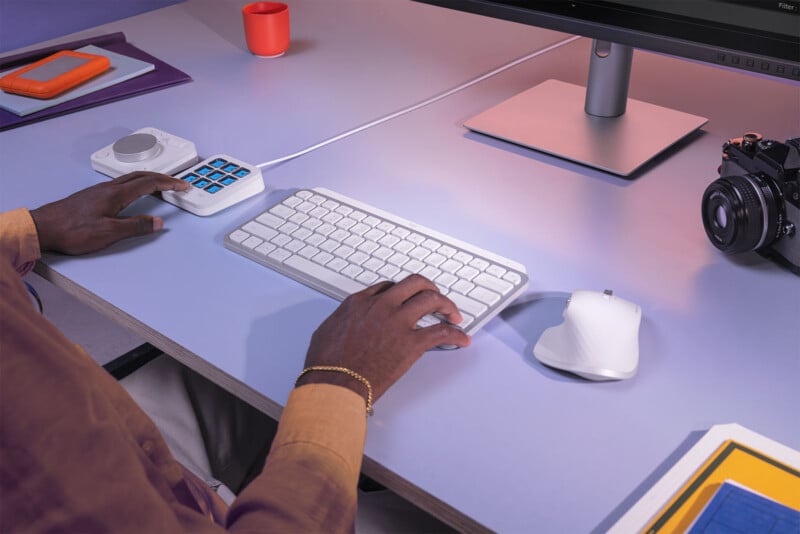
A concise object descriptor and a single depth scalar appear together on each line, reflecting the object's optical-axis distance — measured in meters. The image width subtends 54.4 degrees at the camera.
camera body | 0.74
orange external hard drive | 1.19
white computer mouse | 0.65
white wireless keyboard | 0.75
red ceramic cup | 1.28
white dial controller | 0.98
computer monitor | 0.80
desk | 0.60
